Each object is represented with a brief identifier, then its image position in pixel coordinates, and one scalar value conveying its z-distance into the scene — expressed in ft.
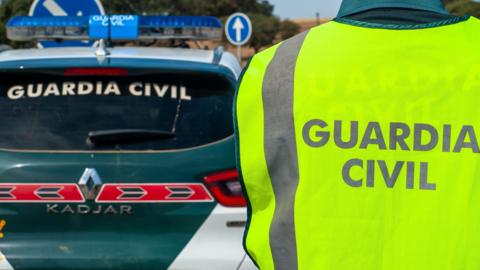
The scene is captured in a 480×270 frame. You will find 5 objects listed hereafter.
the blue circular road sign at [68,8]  26.48
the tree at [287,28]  176.92
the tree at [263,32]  168.14
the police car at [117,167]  11.50
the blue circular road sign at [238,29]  52.65
